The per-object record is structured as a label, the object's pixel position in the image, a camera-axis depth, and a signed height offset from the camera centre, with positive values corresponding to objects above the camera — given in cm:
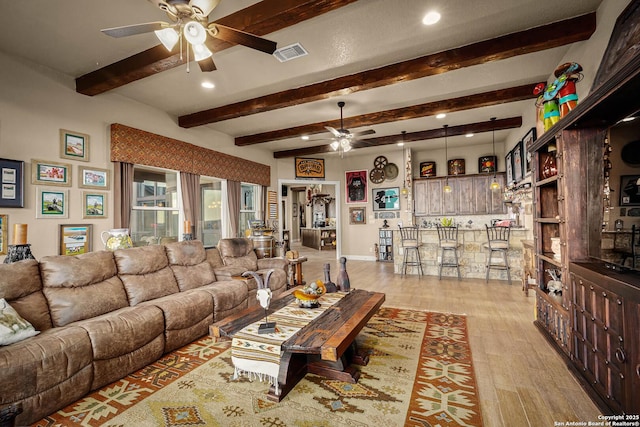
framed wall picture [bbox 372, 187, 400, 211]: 818 +50
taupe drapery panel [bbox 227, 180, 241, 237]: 614 +31
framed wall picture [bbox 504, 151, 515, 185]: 633 +109
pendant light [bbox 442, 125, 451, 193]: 759 +142
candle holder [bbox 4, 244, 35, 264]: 248 -27
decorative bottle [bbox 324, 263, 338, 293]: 296 -68
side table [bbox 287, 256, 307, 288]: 482 -92
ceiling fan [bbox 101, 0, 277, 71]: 193 +136
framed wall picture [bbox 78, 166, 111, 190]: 373 +57
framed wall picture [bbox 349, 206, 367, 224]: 859 +5
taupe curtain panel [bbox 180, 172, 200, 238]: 507 +42
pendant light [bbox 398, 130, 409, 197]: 774 +87
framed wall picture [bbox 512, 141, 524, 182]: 538 +101
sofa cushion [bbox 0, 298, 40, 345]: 185 -69
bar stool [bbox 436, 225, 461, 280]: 553 -54
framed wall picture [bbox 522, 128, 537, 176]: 464 +119
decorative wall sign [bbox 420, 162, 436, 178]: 798 +128
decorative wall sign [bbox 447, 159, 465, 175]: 766 +127
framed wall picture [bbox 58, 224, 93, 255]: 353 -21
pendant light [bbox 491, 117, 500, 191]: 672 +102
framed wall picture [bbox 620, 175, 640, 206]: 157 +13
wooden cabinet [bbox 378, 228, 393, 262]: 809 -81
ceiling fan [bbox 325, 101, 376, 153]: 461 +130
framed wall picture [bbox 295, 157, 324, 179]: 813 +141
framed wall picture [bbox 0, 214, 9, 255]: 305 -11
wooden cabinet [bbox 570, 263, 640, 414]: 145 -70
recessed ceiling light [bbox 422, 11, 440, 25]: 255 +176
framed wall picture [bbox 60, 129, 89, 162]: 354 +94
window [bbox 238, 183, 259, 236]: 673 +34
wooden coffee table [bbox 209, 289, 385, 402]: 180 -77
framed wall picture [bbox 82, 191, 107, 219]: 374 +21
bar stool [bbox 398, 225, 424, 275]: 589 -68
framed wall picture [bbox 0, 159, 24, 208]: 304 +41
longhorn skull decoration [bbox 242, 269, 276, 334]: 198 -58
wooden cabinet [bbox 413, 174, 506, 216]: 736 +50
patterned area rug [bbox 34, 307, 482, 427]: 174 -119
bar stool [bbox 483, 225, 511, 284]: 514 -54
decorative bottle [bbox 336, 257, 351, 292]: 299 -65
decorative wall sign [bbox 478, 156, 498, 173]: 733 +129
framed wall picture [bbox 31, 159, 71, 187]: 329 +57
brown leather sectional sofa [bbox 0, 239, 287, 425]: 179 -78
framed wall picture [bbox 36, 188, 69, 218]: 333 +21
